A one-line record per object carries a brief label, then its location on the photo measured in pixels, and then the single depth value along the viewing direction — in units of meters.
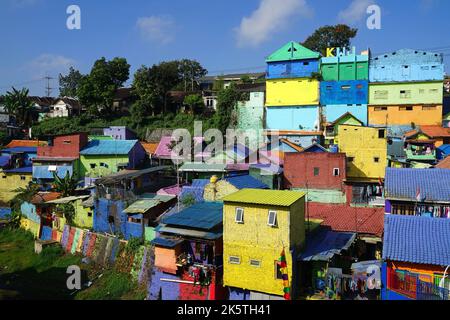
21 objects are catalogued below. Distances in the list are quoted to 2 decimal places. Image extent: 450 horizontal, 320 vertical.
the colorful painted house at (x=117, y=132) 41.62
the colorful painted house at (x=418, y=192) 17.80
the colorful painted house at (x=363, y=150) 26.73
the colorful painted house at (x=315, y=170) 25.80
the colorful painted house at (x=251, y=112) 40.69
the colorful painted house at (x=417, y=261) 14.38
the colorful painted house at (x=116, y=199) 24.02
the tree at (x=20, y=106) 50.09
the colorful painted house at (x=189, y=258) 17.95
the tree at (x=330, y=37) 47.44
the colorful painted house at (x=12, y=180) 34.06
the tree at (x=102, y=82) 46.62
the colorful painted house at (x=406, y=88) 35.72
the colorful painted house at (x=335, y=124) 35.39
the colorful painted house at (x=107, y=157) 32.38
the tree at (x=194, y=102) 44.89
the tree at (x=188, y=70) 57.53
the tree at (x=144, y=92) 45.28
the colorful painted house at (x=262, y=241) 16.05
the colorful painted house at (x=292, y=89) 38.44
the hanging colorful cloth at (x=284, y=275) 15.84
